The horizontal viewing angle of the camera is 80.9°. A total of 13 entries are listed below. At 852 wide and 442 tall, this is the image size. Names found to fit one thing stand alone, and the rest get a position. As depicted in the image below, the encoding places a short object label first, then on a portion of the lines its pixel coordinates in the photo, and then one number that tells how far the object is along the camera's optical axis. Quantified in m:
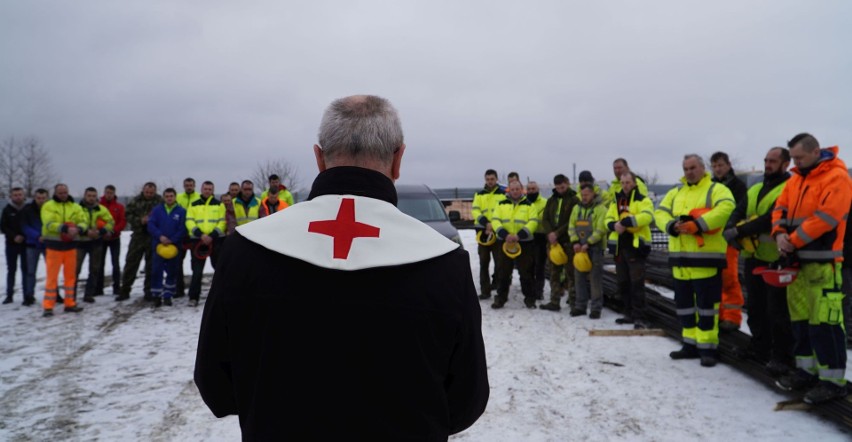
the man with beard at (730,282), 6.37
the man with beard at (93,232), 9.16
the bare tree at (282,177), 38.28
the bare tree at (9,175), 36.72
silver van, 9.43
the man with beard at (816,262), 4.10
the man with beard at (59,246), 8.16
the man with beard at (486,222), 9.09
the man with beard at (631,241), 6.70
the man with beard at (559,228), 8.15
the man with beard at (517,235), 8.42
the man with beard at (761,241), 5.22
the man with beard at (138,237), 9.45
